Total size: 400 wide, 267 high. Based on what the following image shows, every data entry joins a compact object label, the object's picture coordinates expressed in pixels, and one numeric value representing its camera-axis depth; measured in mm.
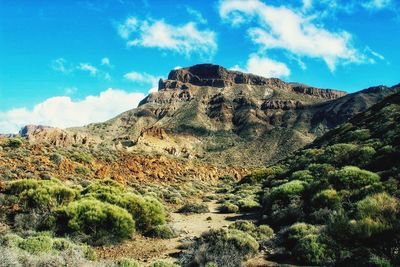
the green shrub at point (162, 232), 14750
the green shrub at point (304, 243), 10148
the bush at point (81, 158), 34000
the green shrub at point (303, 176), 23695
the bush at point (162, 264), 9924
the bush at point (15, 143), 33750
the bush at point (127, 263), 9582
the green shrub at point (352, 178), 16516
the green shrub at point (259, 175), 40503
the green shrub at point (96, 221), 13344
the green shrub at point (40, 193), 16031
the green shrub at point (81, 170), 28898
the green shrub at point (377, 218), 7195
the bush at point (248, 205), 22852
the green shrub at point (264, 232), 14148
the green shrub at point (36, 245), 9790
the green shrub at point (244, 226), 15031
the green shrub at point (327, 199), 14664
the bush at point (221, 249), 10195
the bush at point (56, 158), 29884
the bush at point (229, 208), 22838
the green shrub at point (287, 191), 19172
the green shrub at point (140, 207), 15648
